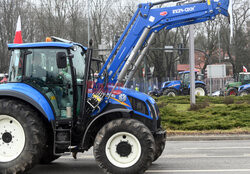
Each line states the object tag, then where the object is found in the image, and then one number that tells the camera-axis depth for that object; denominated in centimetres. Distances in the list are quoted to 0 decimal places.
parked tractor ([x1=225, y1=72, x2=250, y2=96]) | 3703
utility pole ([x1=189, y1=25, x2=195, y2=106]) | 1894
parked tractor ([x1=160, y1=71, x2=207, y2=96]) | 3391
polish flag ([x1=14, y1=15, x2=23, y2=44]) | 868
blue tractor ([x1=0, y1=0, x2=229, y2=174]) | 696
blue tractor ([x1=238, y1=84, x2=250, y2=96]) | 3219
